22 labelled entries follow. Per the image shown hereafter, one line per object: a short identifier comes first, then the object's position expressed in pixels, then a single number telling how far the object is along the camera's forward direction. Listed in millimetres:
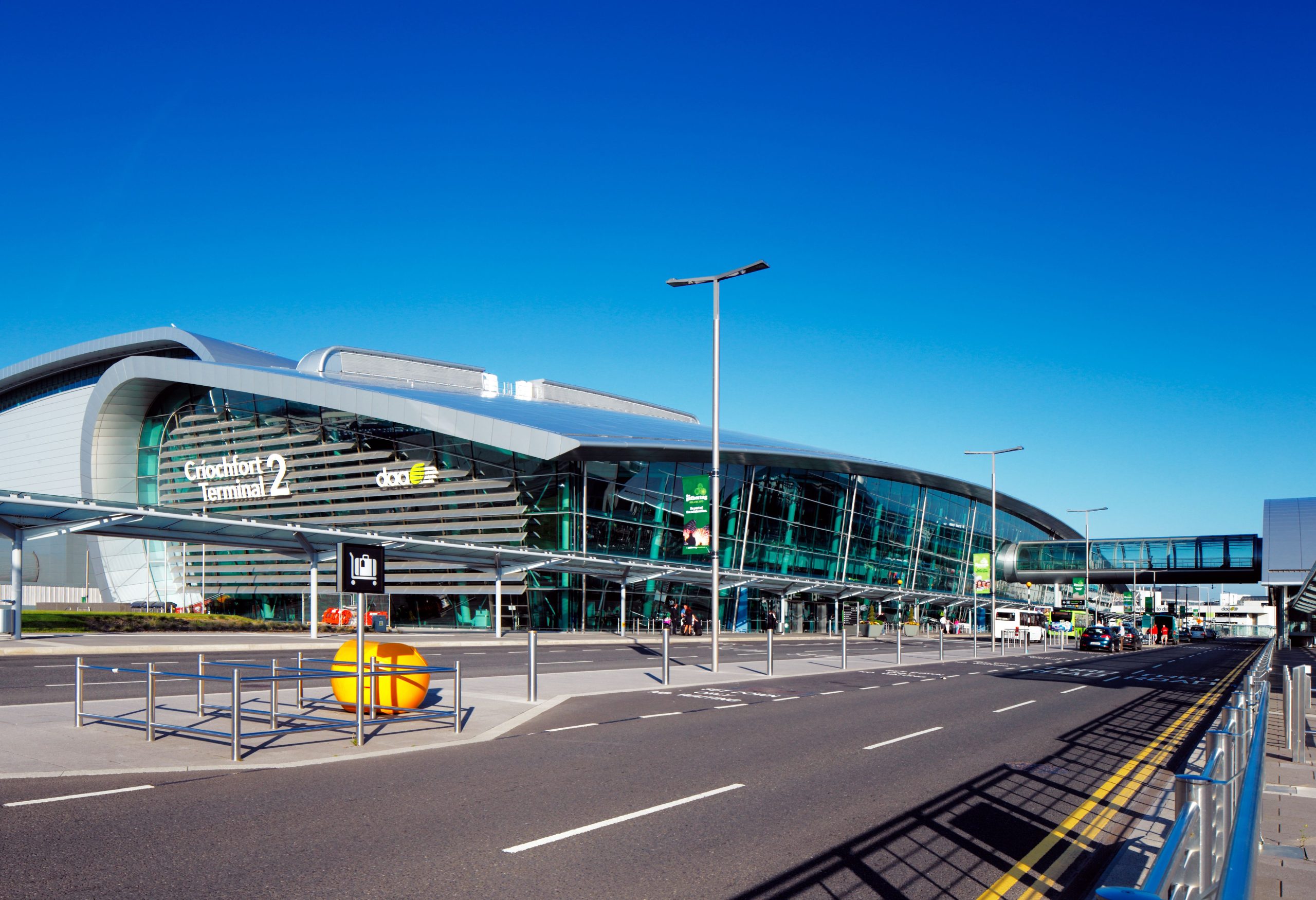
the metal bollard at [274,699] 12758
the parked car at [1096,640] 55656
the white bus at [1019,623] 68688
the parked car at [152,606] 62594
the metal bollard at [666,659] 22281
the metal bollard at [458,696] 13750
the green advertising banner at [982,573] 46531
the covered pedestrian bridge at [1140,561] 86812
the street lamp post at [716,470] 26188
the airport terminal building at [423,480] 54094
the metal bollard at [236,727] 10938
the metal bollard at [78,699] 12932
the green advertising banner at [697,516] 28750
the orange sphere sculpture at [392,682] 14773
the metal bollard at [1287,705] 12664
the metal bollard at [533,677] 17609
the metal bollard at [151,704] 11872
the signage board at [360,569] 12883
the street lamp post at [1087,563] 81438
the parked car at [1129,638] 63969
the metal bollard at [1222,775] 4746
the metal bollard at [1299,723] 12297
